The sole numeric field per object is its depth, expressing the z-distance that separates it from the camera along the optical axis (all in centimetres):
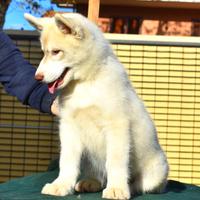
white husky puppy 264
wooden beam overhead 919
